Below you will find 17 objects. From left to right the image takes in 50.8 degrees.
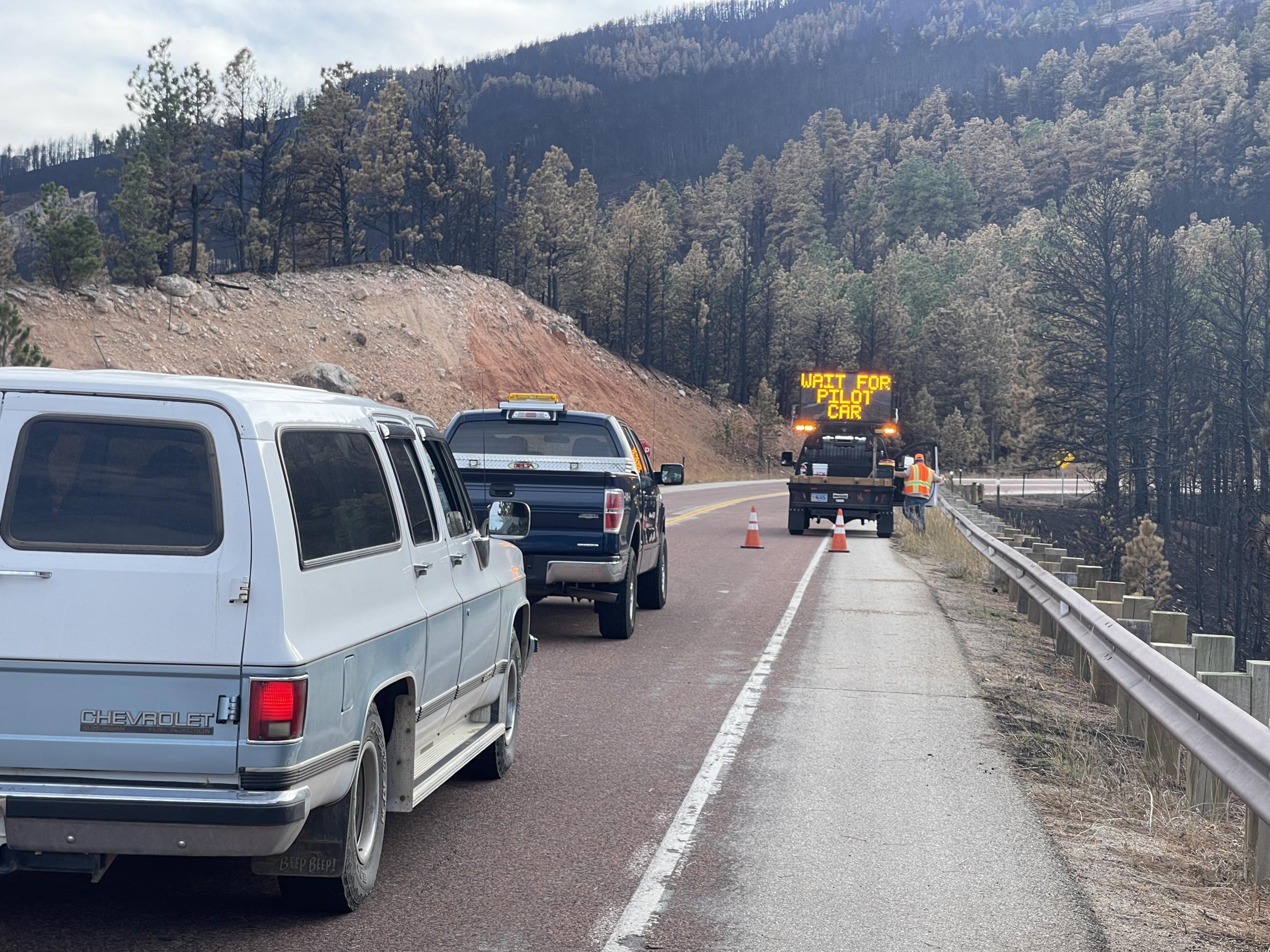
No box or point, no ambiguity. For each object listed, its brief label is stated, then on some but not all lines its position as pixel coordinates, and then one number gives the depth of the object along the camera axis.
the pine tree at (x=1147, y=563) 41.22
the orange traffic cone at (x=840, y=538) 25.11
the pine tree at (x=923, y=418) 94.44
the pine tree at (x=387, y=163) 73.12
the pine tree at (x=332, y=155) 72.00
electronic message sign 34.44
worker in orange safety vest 31.72
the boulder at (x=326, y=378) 52.40
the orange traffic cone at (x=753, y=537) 25.52
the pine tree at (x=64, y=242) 48.03
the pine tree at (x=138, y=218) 56.81
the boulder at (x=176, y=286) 54.25
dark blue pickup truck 12.26
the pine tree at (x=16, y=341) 33.94
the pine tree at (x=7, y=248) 50.59
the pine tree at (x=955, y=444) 95.81
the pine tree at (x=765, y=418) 85.00
